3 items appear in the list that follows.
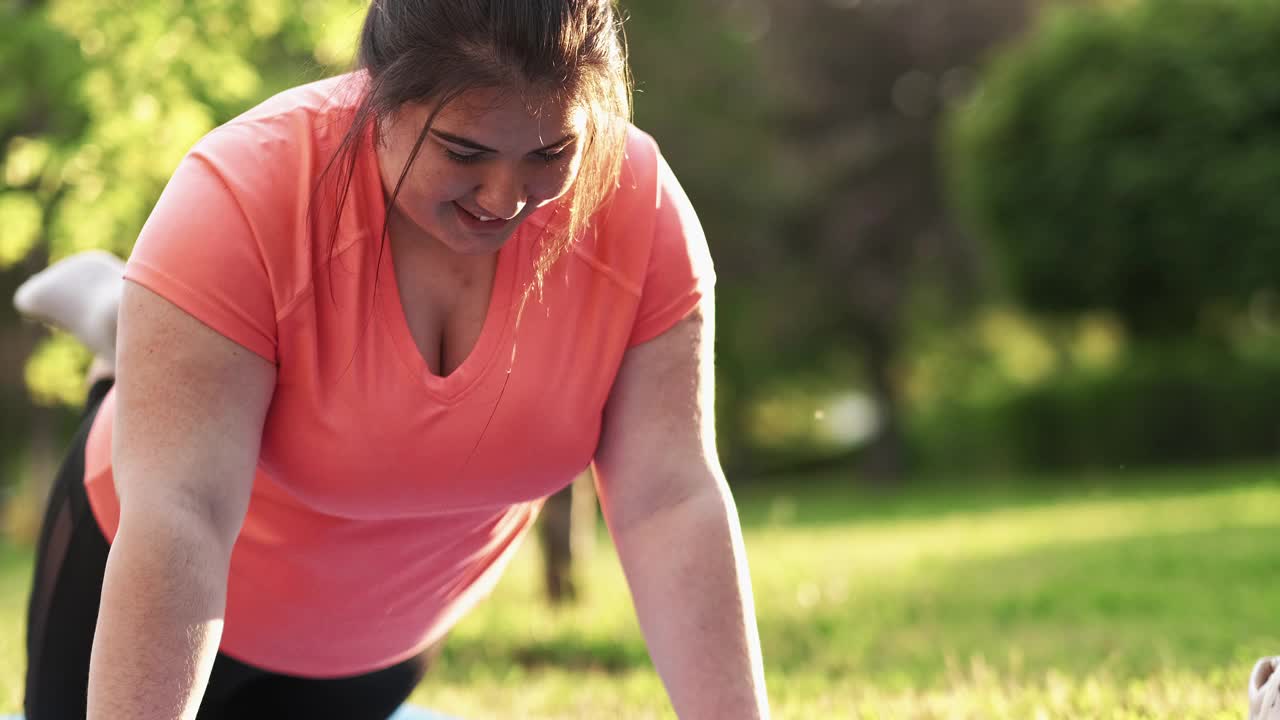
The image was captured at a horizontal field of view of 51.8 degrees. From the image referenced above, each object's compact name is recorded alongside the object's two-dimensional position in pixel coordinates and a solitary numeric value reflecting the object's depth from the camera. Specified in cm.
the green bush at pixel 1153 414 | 2009
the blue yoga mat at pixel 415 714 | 325
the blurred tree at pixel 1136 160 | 1841
